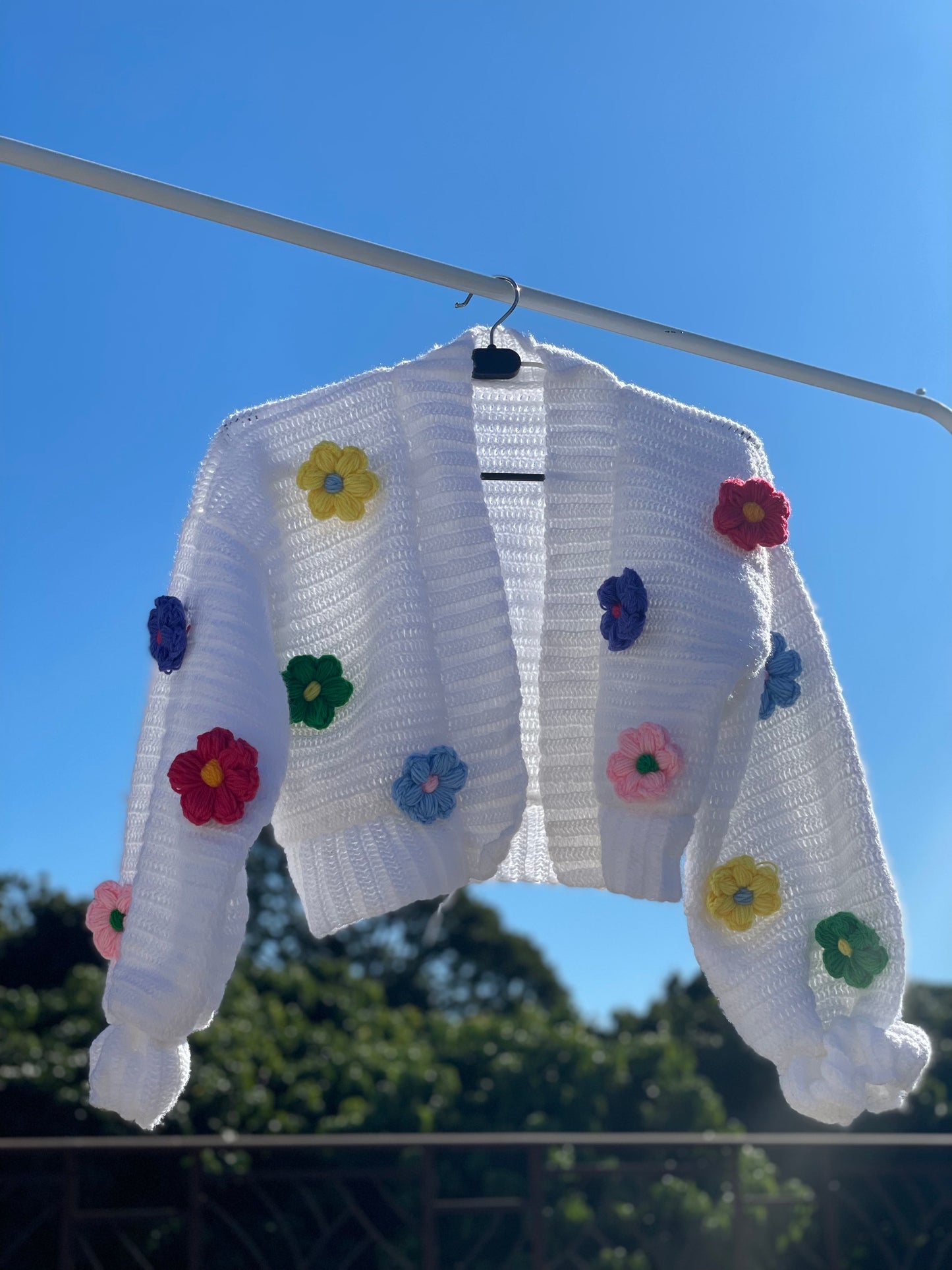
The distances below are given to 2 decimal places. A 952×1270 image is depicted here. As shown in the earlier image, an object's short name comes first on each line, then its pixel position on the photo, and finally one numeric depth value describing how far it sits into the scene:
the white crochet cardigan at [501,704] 0.98
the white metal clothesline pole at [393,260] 0.90
